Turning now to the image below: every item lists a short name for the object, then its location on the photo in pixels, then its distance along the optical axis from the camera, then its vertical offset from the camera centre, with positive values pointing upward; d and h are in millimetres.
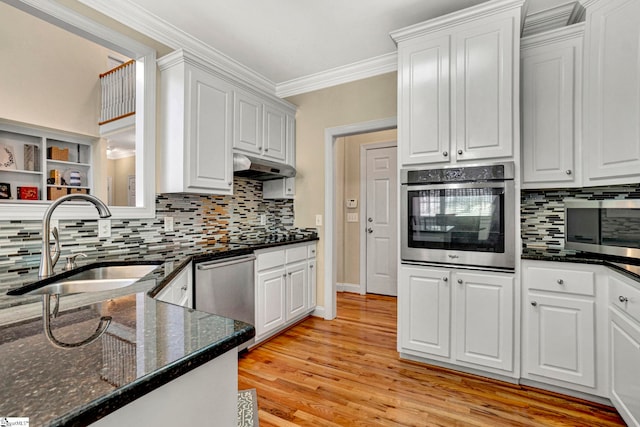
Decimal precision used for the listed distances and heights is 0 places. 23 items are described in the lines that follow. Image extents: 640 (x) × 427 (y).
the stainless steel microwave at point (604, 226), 1798 -98
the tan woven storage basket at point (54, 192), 4430 +288
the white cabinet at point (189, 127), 2414 +683
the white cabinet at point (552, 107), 2195 +750
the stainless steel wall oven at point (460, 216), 2113 -34
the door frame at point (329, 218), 3414 -71
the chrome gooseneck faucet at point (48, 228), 1337 -68
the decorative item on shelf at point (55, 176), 4441 +514
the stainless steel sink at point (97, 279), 1390 -339
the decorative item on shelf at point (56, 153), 4371 +828
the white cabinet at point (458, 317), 2117 -758
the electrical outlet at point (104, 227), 2115 -106
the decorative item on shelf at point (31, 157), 4262 +754
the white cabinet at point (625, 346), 1526 -709
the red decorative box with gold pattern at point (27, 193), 4188 +258
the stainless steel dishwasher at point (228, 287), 2139 -559
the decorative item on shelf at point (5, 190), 3955 +283
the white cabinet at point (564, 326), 1897 -729
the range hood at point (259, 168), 2809 +416
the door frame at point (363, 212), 4586 -8
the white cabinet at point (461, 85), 2094 +906
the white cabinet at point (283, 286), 2715 -718
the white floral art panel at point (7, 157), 4036 +716
